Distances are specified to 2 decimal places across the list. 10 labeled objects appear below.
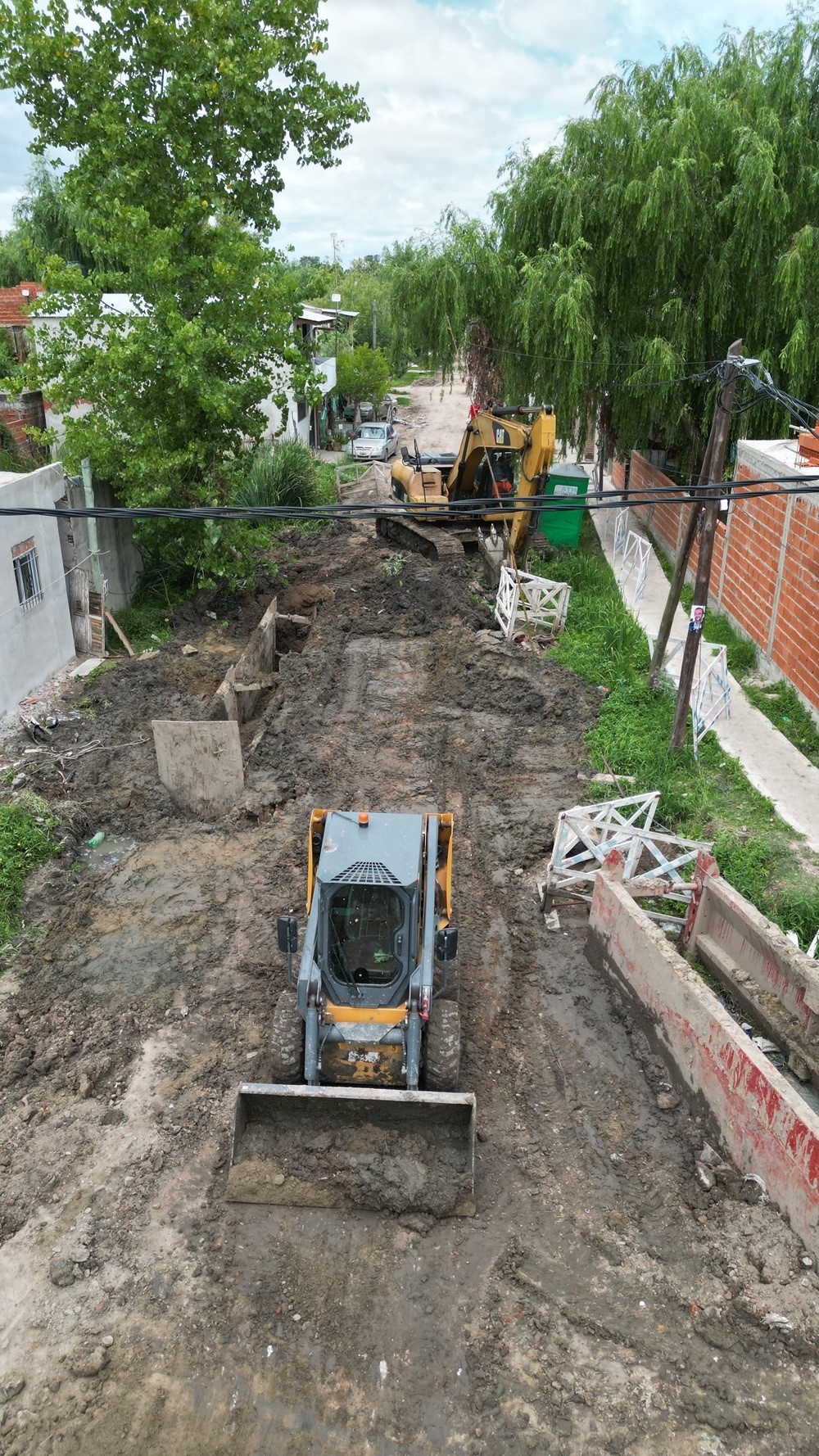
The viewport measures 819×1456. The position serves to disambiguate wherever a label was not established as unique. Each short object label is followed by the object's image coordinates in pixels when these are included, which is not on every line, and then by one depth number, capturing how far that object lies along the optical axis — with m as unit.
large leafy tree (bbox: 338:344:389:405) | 40.41
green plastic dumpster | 21.78
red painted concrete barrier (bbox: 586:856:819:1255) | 6.05
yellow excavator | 17.88
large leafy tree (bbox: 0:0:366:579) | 15.50
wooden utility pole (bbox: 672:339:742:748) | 10.27
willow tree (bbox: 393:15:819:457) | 18.06
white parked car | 34.53
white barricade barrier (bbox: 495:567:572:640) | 16.70
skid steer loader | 6.55
